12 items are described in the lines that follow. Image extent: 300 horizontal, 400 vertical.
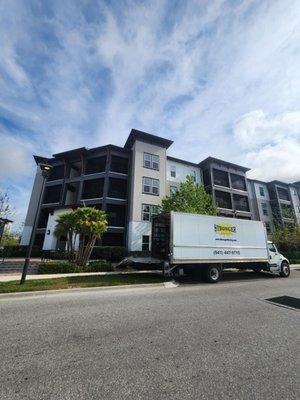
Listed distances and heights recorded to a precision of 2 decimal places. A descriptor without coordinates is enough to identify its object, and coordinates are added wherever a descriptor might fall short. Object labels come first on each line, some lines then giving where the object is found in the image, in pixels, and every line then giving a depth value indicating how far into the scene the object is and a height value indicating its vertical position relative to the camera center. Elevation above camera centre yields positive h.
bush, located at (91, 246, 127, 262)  25.97 +1.76
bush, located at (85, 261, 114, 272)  16.98 +0.13
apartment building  30.19 +12.45
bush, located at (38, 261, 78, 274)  15.55 +0.01
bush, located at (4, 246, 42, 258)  27.62 +1.86
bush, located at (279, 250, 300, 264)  32.79 +2.51
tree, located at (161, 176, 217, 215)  26.66 +8.10
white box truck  13.12 +1.61
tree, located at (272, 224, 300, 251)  34.69 +5.06
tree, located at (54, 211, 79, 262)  19.93 +3.59
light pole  11.28 +4.11
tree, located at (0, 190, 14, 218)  22.45 +5.56
